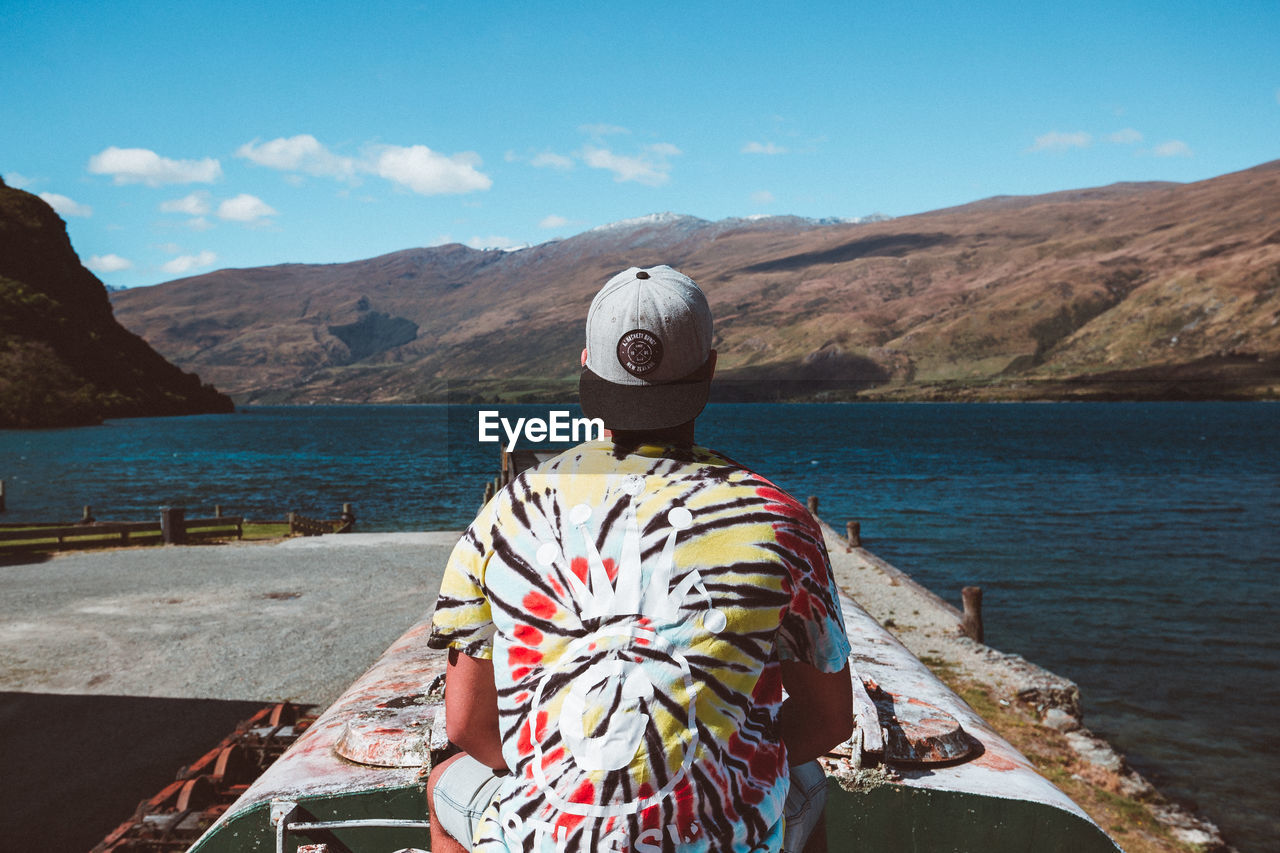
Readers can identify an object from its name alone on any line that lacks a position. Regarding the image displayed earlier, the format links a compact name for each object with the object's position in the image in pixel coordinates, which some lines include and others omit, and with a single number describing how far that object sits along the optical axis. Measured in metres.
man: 1.51
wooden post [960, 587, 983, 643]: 14.18
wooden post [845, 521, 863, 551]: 23.92
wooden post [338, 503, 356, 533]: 28.06
